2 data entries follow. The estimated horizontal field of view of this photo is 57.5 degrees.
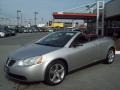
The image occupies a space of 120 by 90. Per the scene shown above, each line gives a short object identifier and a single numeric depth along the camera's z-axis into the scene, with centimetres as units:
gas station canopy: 1254
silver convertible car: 286
